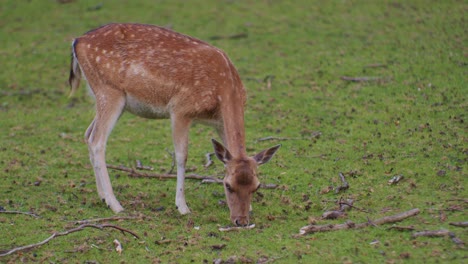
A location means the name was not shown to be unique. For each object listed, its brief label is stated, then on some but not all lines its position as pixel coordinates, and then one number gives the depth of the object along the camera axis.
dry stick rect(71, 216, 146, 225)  14.68
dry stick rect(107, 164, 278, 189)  17.37
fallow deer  16.25
